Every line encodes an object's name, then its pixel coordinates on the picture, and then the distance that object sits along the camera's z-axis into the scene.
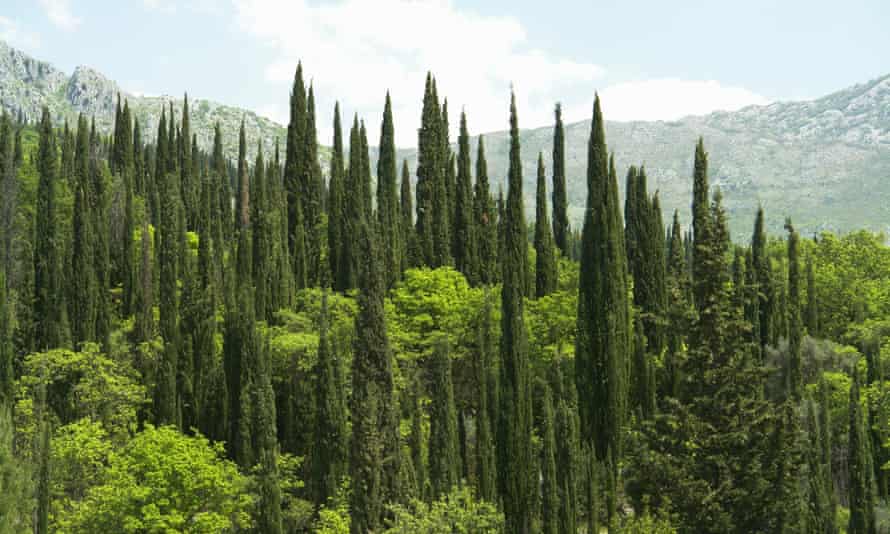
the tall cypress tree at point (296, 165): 64.29
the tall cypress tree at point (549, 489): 36.62
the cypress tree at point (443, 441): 39.06
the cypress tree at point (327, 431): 41.31
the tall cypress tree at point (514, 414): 39.66
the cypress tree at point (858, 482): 40.75
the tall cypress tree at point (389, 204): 59.62
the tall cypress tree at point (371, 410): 35.72
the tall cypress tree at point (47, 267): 51.62
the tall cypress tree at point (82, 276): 51.94
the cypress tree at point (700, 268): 31.12
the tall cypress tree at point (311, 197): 64.25
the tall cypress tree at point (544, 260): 59.34
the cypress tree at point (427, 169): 62.06
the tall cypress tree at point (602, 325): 43.56
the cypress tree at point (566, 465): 36.94
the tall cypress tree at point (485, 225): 61.69
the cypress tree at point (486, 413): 40.03
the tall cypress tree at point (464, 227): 62.09
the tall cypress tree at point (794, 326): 49.22
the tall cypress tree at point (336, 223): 59.28
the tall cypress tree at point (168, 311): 47.44
